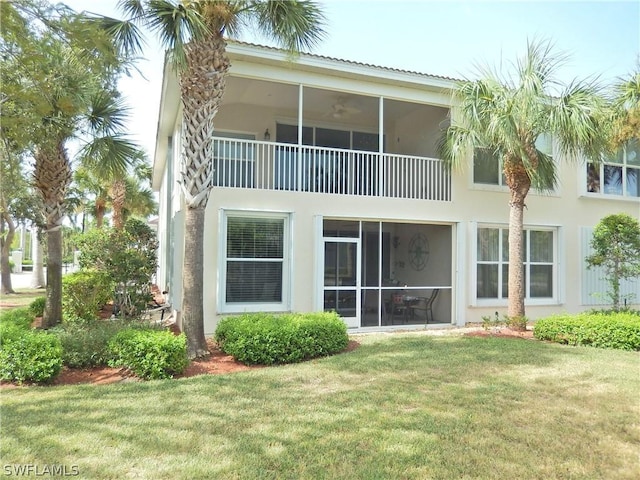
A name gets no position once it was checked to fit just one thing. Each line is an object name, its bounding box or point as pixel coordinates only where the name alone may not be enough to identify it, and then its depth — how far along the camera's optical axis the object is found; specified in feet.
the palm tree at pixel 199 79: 25.04
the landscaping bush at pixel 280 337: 24.95
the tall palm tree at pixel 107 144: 32.83
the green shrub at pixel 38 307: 38.92
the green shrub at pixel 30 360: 21.25
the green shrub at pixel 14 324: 22.72
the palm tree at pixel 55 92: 17.58
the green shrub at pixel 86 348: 24.03
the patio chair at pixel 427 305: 41.51
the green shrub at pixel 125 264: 37.47
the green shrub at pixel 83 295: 37.88
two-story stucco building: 33.99
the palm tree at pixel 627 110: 31.68
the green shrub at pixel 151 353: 21.97
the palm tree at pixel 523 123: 32.68
